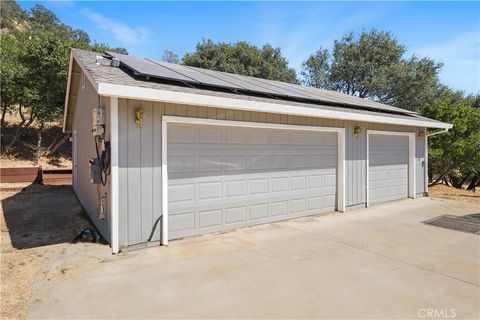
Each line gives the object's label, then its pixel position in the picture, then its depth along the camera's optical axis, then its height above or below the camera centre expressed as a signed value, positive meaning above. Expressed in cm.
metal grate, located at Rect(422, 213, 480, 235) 645 -143
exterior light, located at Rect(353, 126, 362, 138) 828 +64
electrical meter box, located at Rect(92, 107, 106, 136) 511 +55
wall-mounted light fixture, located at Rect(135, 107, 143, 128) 492 +61
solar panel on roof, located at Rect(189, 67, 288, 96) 658 +157
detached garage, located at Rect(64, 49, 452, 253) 490 +12
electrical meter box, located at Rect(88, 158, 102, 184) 519 -27
